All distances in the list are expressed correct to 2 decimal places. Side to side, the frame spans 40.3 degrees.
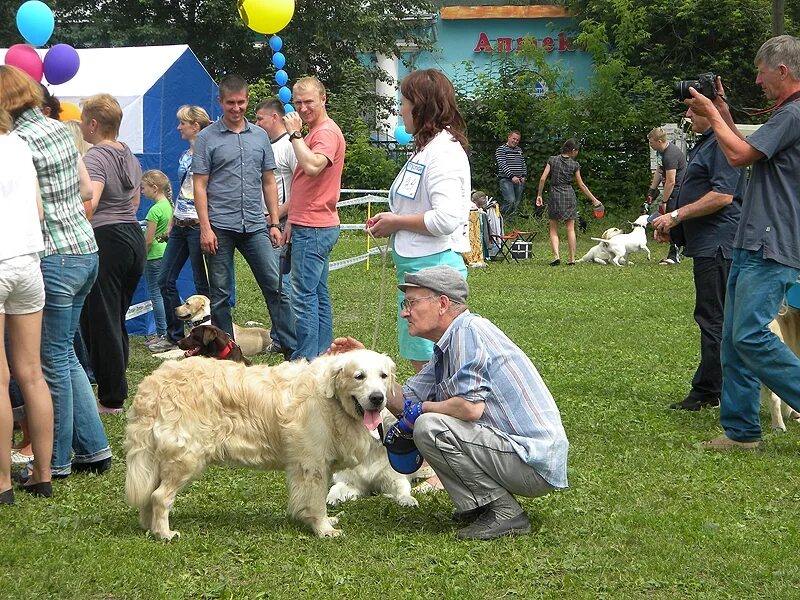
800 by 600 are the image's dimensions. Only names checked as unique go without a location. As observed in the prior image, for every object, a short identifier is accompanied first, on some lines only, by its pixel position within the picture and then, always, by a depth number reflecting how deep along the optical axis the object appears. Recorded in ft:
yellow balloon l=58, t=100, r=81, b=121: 36.24
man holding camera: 18.20
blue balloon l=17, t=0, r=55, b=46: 38.19
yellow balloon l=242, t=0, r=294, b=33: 37.68
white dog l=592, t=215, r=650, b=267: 58.65
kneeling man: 14.51
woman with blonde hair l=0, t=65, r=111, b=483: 16.58
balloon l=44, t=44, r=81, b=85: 35.28
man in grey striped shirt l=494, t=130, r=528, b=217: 72.95
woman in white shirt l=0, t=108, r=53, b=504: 15.51
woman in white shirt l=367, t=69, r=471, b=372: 16.65
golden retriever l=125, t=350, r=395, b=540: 14.92
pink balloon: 34.91
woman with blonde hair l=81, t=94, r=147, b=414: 22.06
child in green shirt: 32.83
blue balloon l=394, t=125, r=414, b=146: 75.60
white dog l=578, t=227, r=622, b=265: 59.21
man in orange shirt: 24.16
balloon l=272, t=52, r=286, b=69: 45.95
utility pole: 71.56
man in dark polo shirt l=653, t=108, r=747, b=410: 22.35
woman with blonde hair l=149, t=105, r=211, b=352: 30.58
